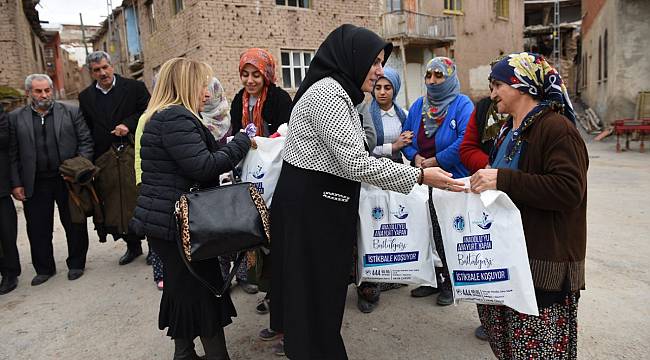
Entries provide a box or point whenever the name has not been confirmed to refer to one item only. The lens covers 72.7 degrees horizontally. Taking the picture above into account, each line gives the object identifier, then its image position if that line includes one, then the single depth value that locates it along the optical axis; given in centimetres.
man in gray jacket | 421
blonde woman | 233
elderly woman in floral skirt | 177
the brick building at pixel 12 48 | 1190
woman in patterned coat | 202
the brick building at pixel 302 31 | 1459
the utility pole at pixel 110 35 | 2356
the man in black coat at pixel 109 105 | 443
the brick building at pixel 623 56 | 1392
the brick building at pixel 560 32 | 2791
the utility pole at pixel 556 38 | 2753
